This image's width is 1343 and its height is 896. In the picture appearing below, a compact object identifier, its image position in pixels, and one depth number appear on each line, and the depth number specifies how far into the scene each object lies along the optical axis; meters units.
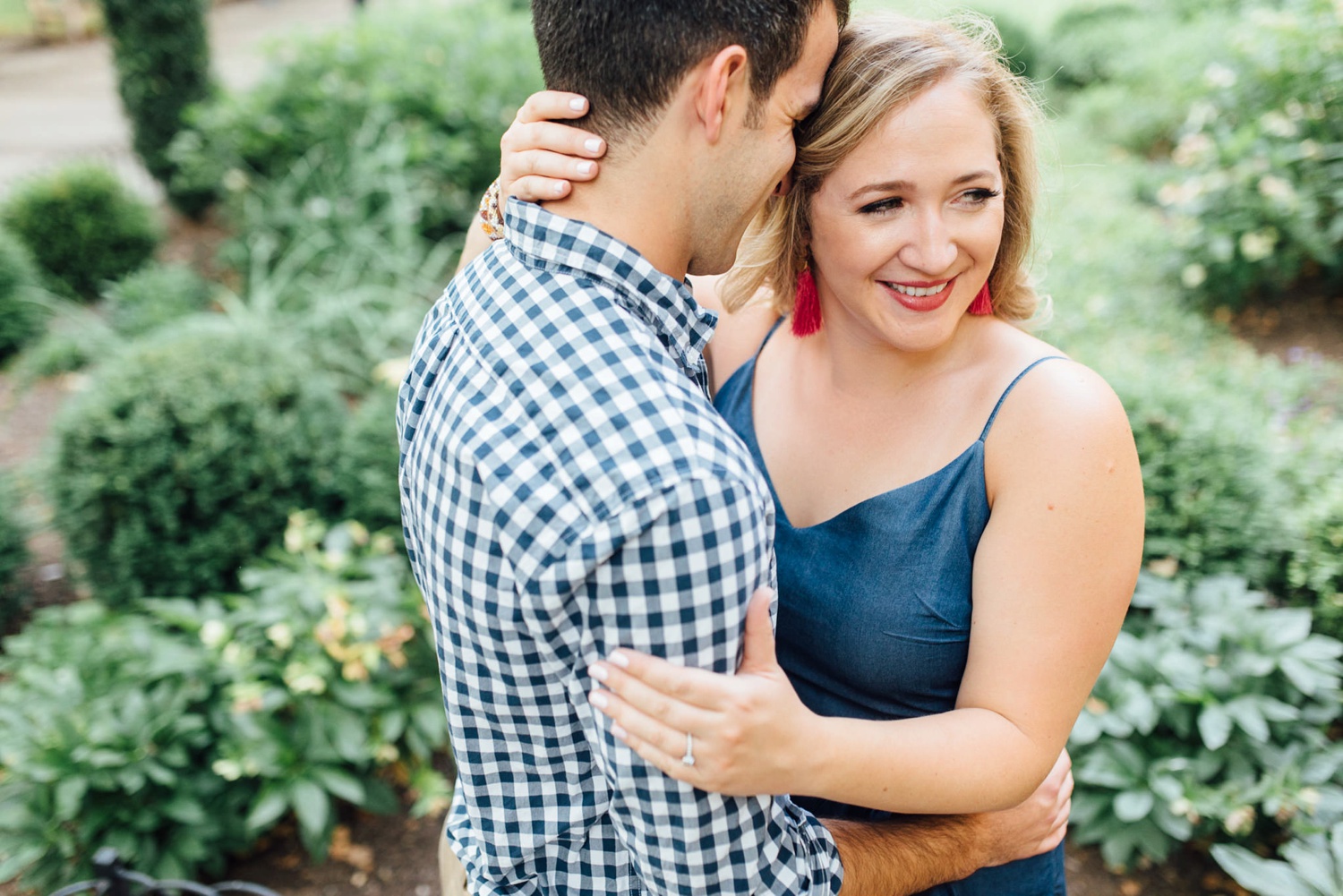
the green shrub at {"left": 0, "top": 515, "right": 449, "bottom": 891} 2.88
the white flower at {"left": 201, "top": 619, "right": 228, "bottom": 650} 3.15
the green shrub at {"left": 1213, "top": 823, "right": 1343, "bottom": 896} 2.41
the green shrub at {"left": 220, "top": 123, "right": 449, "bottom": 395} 5.77
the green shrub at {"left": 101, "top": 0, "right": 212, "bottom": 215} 9.13
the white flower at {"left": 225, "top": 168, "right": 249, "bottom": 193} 7.44
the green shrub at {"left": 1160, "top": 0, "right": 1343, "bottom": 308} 6.01
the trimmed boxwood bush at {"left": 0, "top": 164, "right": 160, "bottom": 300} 8.18
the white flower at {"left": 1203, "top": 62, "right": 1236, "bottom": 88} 6.59
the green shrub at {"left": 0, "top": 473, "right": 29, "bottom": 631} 4.32
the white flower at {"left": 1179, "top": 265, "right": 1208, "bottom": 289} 6.27
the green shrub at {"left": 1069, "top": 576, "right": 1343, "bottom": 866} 2.83
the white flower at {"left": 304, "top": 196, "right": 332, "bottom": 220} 6.94
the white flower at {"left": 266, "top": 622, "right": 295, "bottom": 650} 3.09
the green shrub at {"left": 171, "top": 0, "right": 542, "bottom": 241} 7.60
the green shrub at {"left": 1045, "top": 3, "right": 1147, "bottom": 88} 12.75
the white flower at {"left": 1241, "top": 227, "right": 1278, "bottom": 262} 5.87
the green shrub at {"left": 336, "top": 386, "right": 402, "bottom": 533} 4.06
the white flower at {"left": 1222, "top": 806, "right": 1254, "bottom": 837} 2.72
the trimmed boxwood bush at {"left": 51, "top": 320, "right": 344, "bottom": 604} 3.93
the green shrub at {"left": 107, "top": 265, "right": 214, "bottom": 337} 6.81
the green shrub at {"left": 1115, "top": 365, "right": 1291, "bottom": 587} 3.51
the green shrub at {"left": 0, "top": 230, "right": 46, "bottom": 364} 7.30
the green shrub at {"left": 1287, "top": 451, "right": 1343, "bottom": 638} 3.33
